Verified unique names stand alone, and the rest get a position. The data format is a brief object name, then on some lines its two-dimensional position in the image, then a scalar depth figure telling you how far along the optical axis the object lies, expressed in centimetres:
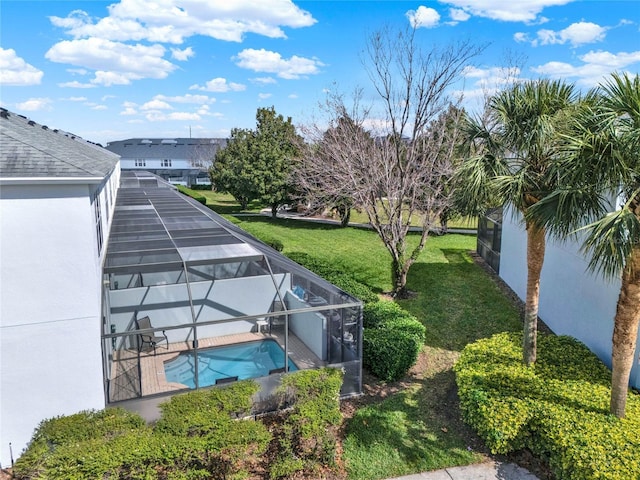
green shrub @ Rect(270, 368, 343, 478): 708
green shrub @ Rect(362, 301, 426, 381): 1024
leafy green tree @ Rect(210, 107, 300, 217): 3197
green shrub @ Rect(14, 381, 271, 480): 587
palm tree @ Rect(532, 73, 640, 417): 604
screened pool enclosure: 989
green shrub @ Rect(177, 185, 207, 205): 3916
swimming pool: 1118
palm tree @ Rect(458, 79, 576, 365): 798
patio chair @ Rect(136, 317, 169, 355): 1157
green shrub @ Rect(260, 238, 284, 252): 2084
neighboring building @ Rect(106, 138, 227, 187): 6875
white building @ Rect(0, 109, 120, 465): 668
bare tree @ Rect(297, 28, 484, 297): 1434
